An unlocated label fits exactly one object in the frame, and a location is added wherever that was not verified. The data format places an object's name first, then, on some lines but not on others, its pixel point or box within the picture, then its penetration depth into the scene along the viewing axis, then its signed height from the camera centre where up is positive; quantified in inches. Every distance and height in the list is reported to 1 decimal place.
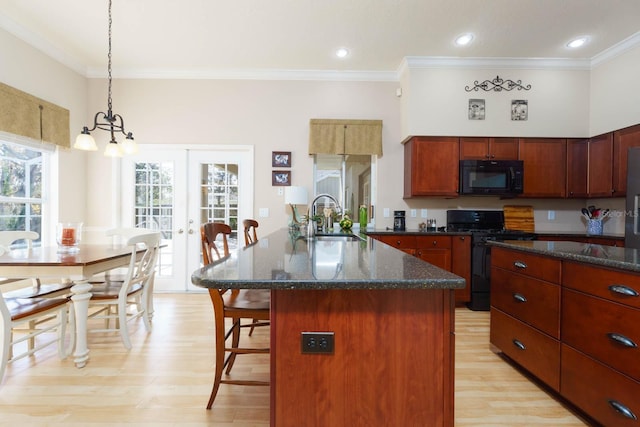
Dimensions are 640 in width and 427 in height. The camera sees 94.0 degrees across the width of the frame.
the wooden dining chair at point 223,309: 59.6 -20.3
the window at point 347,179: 159.6 +17.8
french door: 155.6 +9.0
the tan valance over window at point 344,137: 152.3 +38.3
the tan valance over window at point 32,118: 110.2 +37.3
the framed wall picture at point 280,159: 154.5 +27.1
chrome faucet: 93.0 -6.1
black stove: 130.7 -21.8
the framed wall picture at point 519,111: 140.9 +48.3
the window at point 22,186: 116.0 +9.5
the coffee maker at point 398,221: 151.8 -4.5
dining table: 74.2 -15.1
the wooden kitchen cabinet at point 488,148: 140.7 +30.6
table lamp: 144.3 +7.4
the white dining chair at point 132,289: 90.0 -25.5
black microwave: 137.5 +16.7
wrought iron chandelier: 90.0 +20.5
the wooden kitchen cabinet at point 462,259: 132.4 -20.5
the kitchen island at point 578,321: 50.8 -22.2
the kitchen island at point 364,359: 39.1 -19.4
